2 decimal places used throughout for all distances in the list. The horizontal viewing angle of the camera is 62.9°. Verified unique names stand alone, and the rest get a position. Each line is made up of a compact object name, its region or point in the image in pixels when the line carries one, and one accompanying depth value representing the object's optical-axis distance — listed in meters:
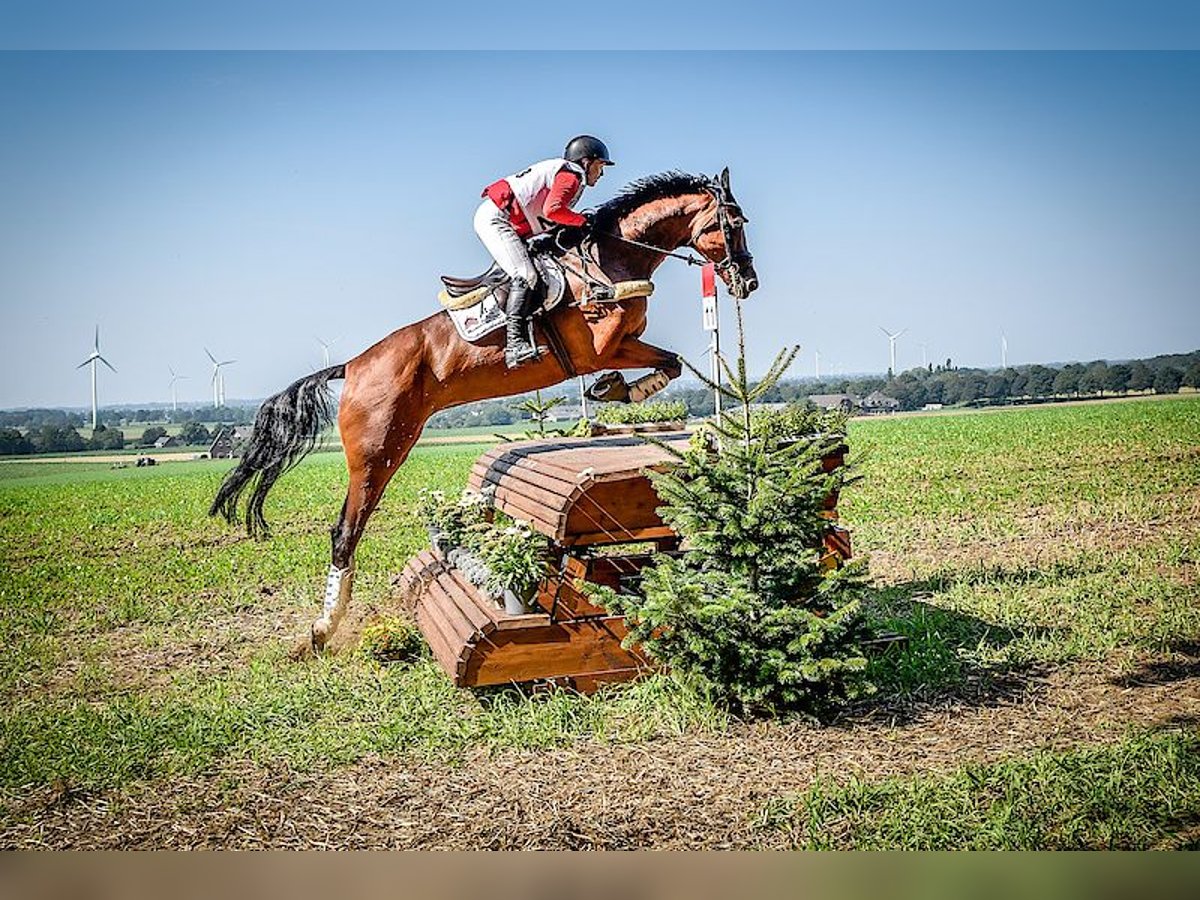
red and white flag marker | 3.99
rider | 4.25
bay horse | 4.42
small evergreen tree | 3.35
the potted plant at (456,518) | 4.65
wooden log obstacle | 3.66
